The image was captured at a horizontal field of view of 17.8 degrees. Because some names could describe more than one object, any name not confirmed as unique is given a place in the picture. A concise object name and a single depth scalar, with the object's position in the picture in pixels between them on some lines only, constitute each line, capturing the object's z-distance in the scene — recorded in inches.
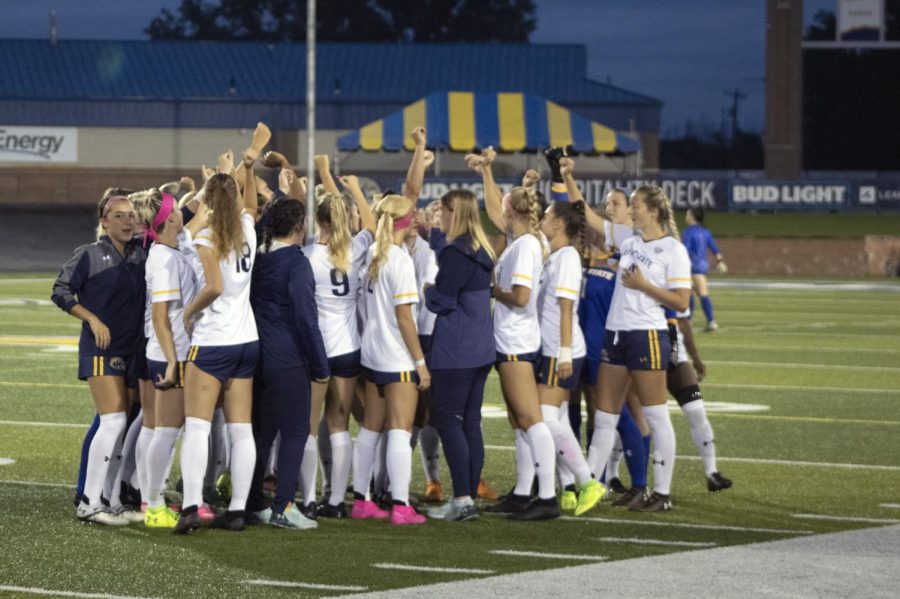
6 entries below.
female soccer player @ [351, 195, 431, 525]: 614.0
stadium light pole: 2367.6
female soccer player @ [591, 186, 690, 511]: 652.4
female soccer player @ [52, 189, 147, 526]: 608.4
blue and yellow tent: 3150.0
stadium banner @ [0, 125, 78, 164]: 4131.6
